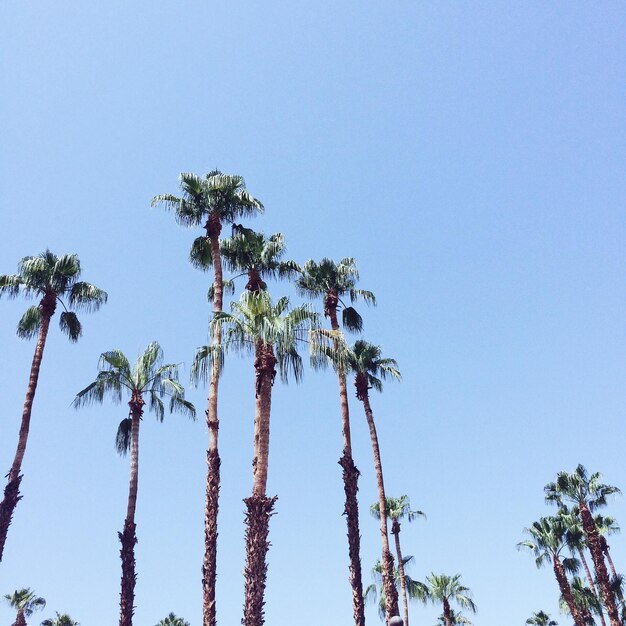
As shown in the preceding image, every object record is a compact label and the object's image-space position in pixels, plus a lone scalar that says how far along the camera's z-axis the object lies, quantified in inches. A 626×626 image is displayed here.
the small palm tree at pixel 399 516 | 1558.8
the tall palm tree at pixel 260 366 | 602.5
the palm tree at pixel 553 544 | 1716.7
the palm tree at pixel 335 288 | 1262.3
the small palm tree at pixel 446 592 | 1733.5
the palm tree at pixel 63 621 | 2124.8
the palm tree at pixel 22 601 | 2078.0
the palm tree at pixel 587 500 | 1504.7
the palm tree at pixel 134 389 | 978.0
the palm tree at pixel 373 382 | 1096.2
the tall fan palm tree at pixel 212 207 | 1075.1
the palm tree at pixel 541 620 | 2229.3
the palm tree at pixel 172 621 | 2101.4
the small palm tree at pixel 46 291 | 1090.1
